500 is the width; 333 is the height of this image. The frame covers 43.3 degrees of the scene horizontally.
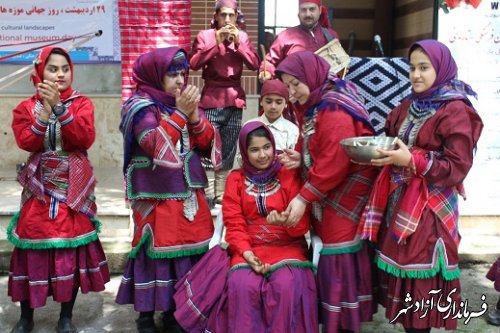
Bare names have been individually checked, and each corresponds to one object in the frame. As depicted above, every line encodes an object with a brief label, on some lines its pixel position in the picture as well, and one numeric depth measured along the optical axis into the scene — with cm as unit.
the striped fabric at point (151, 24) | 488
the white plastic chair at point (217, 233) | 359
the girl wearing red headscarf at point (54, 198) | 361
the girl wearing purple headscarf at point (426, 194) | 307
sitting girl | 321
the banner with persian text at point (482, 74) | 529
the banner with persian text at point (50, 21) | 756
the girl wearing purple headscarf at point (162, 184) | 355
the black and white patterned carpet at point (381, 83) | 459
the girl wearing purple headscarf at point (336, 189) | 323
